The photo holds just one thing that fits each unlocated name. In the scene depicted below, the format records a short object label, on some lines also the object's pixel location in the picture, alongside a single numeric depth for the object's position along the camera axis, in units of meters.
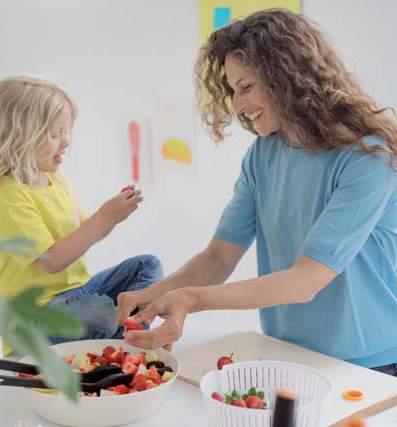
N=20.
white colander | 0.81
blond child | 1.42
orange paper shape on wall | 2.31
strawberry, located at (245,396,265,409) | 0.85
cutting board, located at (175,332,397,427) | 0.96
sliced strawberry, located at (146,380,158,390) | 0.96
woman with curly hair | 1.14
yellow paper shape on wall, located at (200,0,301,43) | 2.28
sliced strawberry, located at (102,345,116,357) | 1.09
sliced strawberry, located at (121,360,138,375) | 1.00
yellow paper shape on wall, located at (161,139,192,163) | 2.37
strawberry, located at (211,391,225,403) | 0.87
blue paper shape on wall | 2.29
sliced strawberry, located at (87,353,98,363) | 1.07
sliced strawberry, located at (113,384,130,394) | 0.95
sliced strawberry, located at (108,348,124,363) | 1.06
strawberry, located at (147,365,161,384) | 0.99
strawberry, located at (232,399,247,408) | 0.84
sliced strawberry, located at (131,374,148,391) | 0.96
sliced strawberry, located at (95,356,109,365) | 1.05
